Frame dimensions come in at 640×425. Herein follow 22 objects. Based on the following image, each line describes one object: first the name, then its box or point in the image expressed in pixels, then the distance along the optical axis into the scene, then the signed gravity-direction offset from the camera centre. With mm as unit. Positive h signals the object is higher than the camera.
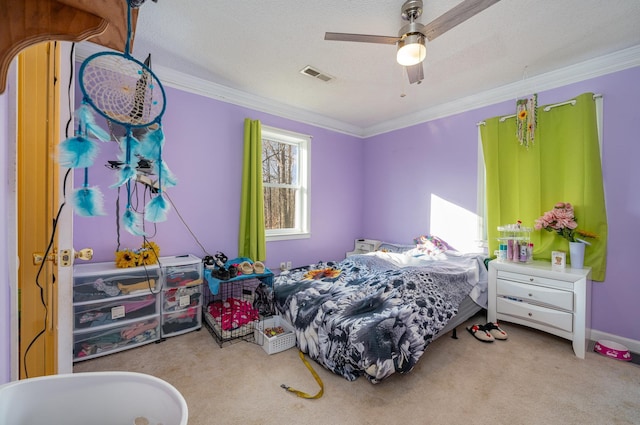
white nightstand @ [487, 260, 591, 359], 2152 -771
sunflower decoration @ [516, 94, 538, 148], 2721 +975
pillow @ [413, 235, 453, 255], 3320 -435
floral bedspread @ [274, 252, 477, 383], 1687 -759
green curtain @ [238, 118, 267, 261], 3137 +133
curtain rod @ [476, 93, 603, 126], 2414 +1064
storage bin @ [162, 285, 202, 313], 2357 -808
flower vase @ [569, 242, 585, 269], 2356 -380
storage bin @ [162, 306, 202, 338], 2367 -1032
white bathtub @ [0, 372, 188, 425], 524 -389
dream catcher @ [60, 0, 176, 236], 731 +276
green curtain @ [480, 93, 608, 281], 2408 +383
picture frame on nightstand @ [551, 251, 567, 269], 2375 -428
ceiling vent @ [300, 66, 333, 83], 2611 +1415
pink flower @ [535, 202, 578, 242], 2404 -80
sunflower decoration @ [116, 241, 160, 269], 2203 -400
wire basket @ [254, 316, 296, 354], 2158 -1068
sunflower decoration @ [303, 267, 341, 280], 2736 -674
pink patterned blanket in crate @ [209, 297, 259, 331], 2408 -993
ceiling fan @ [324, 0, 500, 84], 1543 +1113
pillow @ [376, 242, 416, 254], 3713 -531
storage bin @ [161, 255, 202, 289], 2365 -576
